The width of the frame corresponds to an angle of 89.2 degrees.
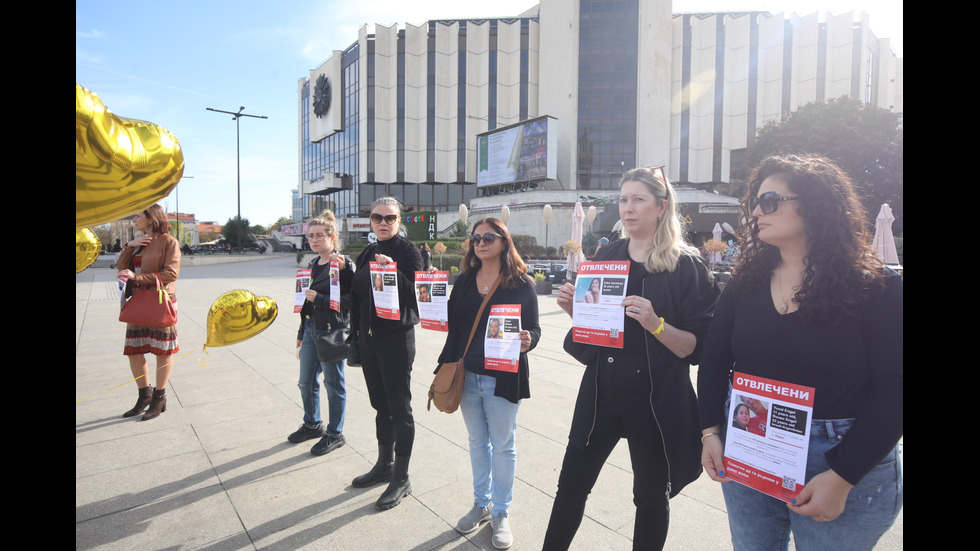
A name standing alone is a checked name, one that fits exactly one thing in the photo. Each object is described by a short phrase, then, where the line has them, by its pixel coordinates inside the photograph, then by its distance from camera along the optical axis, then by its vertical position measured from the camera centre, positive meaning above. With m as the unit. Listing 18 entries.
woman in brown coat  4.56 -0.20
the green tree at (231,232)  65.62 +3.49
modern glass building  46.19 +17.46
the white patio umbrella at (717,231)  26.79 +1.76
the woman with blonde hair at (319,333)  3.95 -0.63
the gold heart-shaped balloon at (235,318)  3.71 -0.45
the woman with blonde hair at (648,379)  2.09 -0.51
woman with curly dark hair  1.51 -0.27
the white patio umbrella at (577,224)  16.12 +1.28
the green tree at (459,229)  38.54 +2.49
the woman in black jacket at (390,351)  3.27 -0.60
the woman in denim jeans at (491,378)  2.81 -0.66
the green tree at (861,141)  29.44 +7.59
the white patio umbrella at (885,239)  12.49 +0.67
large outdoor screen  41.38 +9.57
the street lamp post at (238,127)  28.85 +8.39
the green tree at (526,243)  31.48 +1.20
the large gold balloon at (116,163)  1.24 +0.26
